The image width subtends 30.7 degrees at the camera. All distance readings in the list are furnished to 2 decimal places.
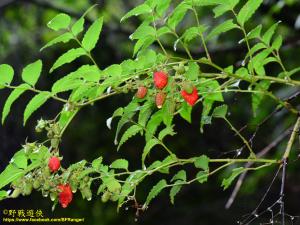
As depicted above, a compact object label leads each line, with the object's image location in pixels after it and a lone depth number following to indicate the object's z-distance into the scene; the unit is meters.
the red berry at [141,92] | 1.08
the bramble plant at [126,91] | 1.06
